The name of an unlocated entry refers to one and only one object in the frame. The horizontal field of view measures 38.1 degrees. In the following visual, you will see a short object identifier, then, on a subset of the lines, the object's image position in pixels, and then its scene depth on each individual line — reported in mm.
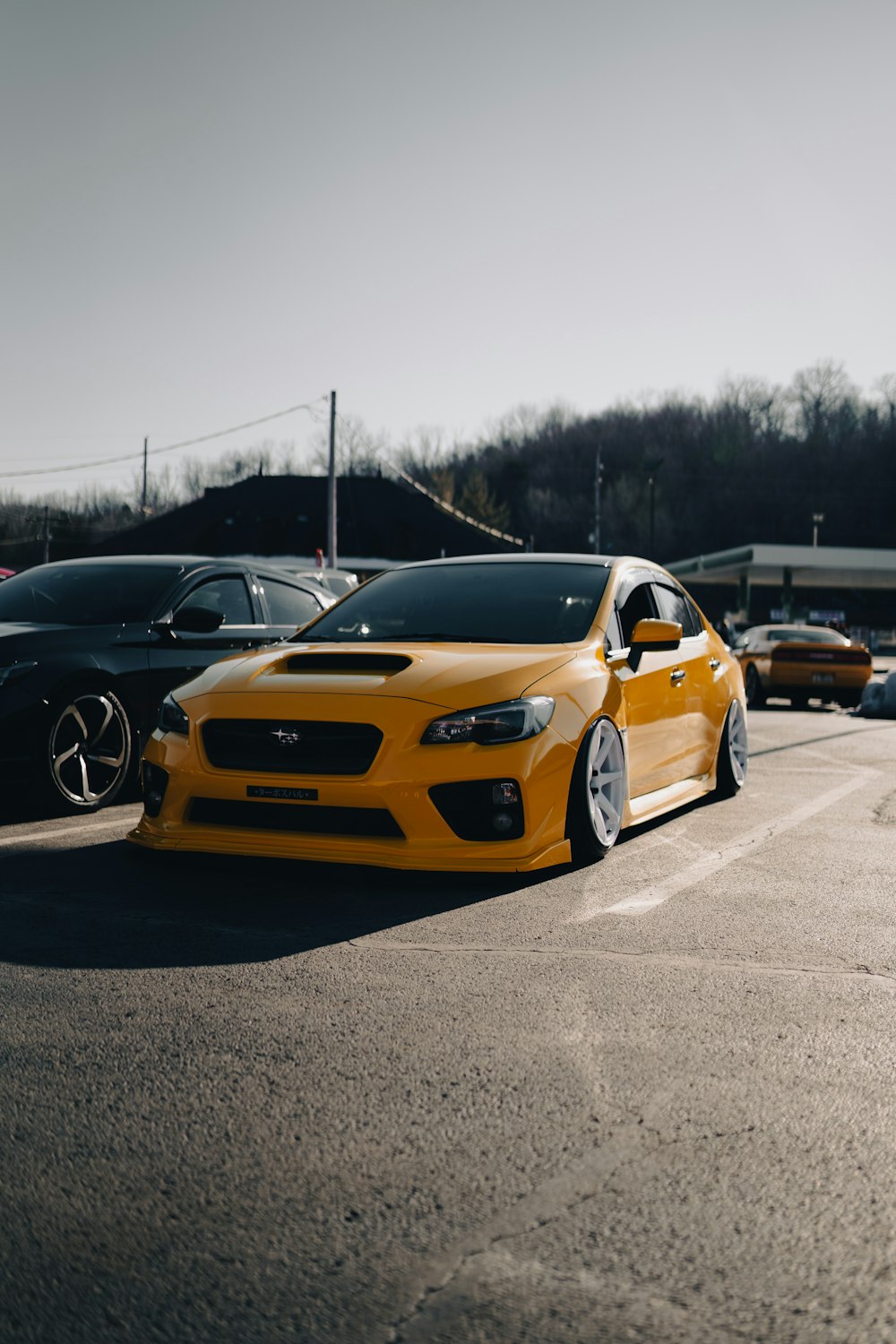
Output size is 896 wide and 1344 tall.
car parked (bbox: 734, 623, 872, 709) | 20562
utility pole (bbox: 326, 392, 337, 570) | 38531
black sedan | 7066
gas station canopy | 57344
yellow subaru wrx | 5316
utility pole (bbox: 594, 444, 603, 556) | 77262
